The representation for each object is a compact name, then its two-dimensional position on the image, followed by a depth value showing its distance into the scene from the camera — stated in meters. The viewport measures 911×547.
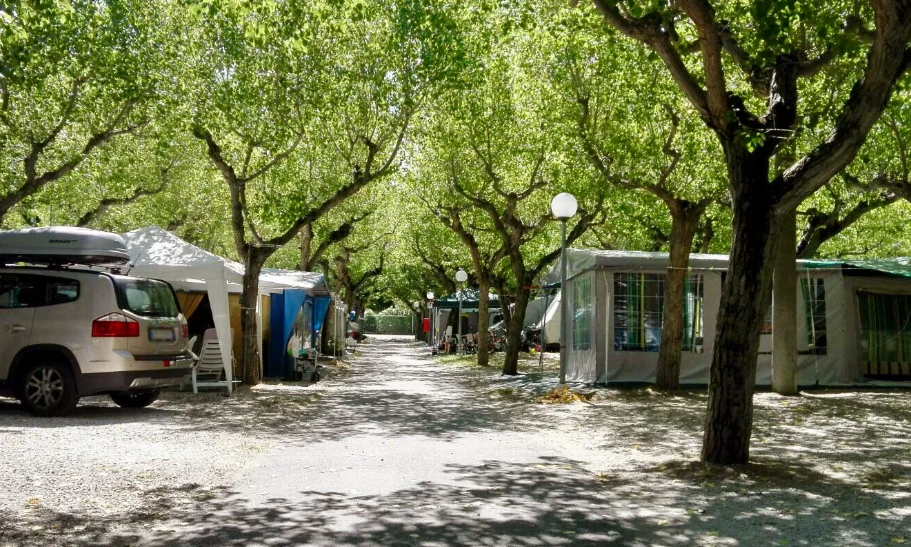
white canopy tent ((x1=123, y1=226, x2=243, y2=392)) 14.62
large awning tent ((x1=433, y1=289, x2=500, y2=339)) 36.91
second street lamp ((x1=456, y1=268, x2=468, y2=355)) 29.92
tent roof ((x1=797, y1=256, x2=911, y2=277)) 17.78
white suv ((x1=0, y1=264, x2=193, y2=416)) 11.13
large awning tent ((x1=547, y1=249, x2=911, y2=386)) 17.50
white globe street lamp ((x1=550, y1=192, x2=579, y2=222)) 15.06
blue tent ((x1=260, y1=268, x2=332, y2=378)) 20.38
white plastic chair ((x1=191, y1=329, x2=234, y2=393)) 15.80
